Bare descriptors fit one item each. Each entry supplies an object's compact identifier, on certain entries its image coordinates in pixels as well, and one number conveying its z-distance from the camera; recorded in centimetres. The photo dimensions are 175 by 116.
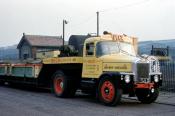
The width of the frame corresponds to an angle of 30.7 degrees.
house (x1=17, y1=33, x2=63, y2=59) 3867
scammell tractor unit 1135
